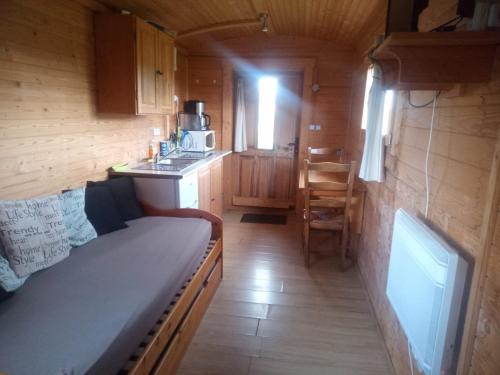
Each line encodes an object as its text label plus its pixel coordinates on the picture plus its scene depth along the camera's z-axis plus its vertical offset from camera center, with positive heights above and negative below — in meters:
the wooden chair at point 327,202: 3.09 -0.72
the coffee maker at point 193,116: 4.57 +0.05
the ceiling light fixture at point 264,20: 3.56 +1.09
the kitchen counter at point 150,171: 2.98 -0.47
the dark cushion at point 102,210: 2.43 -0.68
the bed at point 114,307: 1.26 -0.84
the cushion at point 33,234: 1.72 -0.63
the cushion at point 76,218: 2.18 -0.66
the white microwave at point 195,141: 4.19 -0.25
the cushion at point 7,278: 1.60 -0.78
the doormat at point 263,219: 4.72 -1.34
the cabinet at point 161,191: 2.98 -0.63
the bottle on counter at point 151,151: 3.77 -0.36
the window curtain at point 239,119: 4.98 +0.04
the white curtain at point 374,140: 2.54 -0.10
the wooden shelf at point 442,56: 1.24 +0.28
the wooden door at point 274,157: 4.92 -0.51
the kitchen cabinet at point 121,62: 2.77 +0.45
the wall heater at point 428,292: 1.27 -0.67
